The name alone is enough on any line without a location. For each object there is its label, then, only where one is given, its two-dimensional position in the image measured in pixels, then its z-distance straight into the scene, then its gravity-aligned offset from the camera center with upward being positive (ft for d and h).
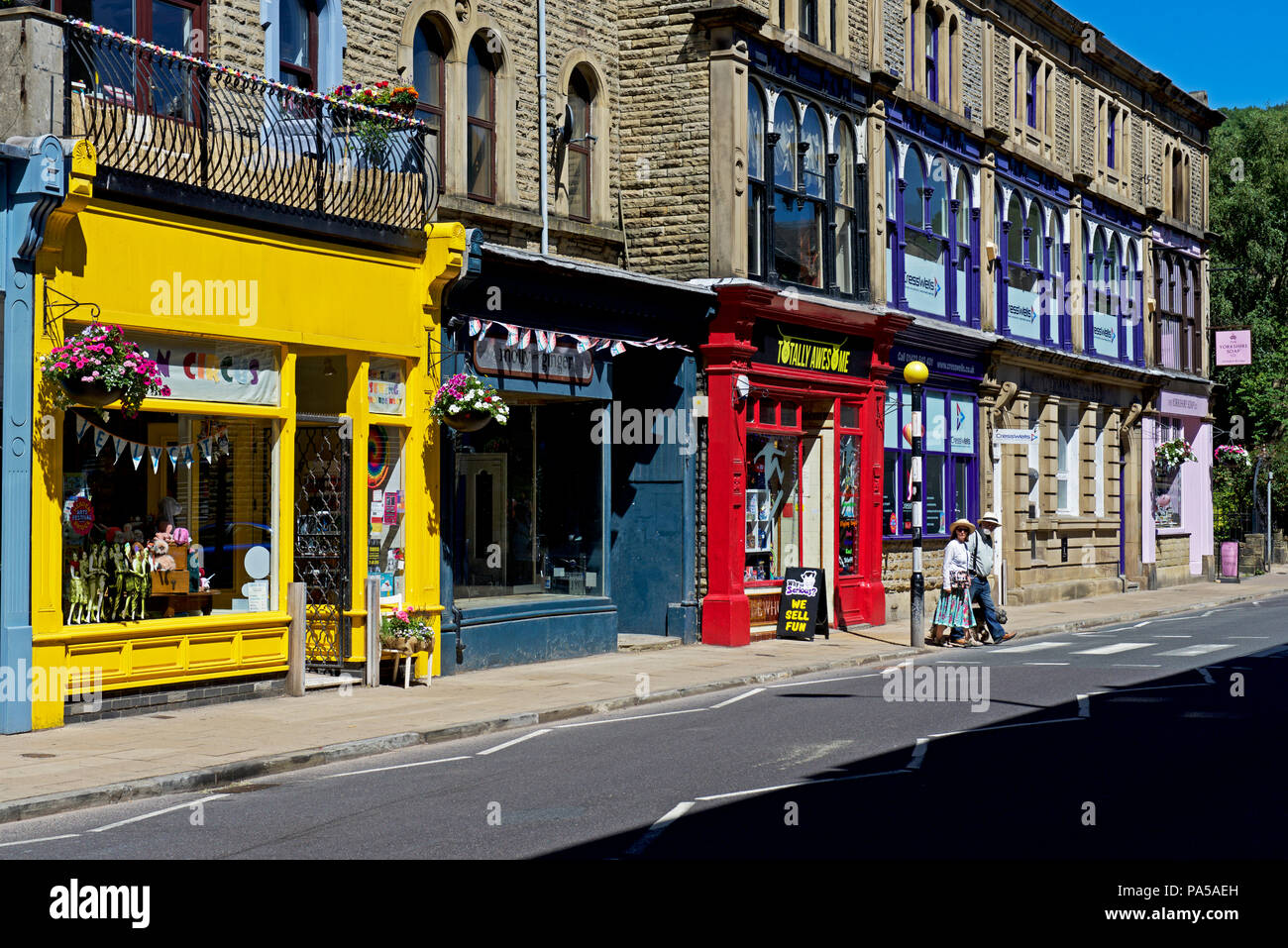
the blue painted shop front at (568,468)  64.28 +2.63
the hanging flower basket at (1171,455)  139.23 +5.98
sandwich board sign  80.59 -4.21
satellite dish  72.69 +18.40
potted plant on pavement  57.88 -4.08
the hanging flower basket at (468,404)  59.67 +4.63
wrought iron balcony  48.60 +13.25
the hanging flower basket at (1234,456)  153.38 +6.43
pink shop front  138.41 +2.31
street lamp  78.02 -1.11
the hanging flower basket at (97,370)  45.96 +4.67
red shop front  77.77 +3.78
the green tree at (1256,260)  173.06 +29.87
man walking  80.43 -2.58
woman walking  79.82 -3.96
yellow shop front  48.06 +2.29
